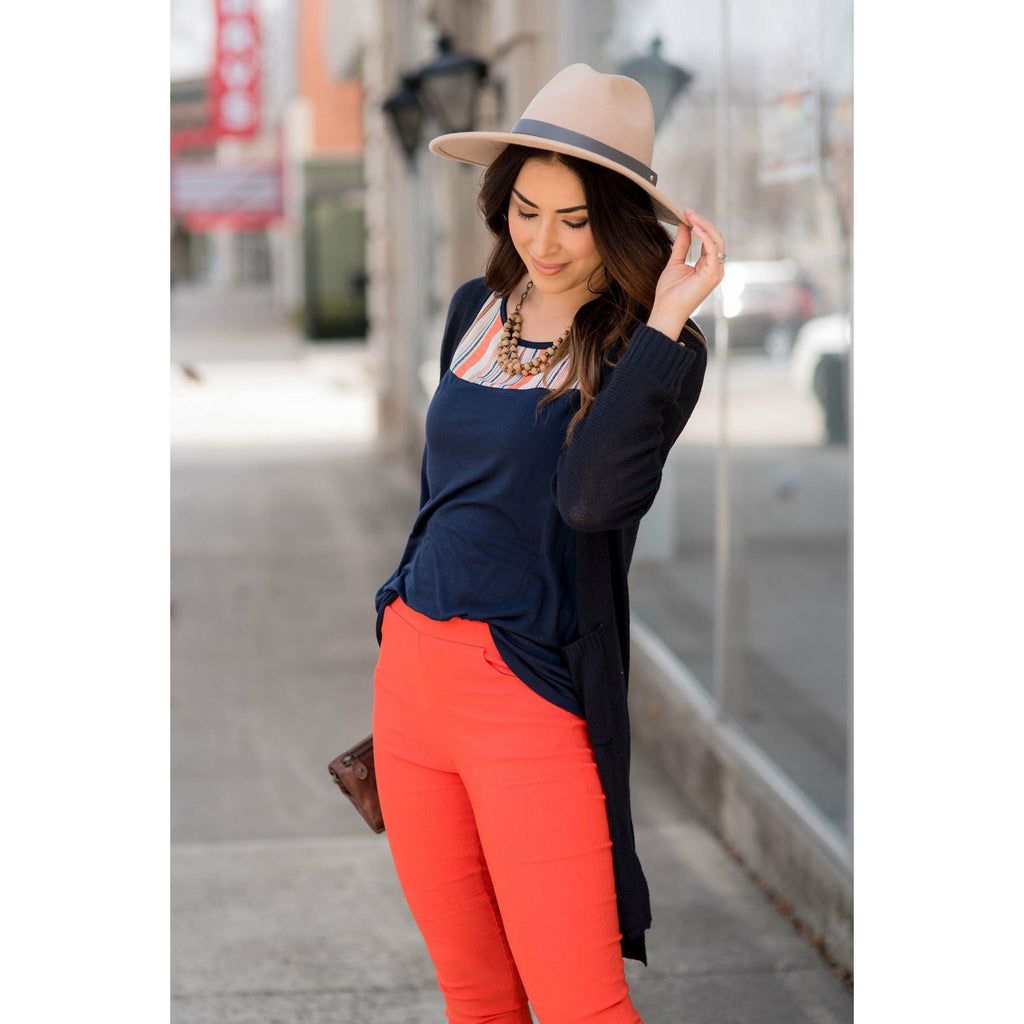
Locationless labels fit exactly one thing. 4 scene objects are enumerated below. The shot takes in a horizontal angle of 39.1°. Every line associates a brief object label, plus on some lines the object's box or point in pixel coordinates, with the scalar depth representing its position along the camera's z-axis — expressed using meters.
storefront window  3.76
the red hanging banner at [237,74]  33.06
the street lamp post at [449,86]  7.57
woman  1.93
